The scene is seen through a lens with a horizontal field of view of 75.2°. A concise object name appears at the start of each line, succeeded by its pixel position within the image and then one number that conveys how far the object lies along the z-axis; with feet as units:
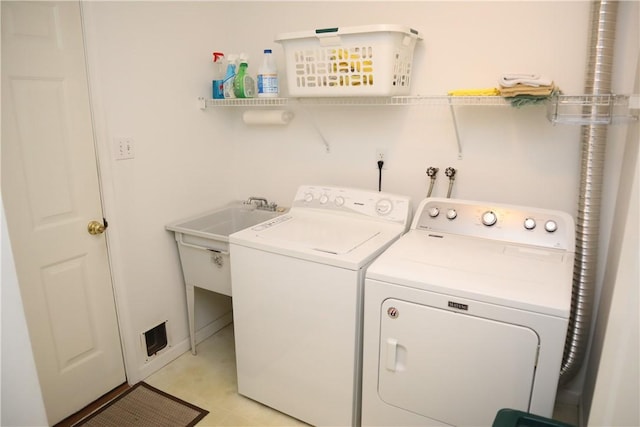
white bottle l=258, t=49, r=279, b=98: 7.54
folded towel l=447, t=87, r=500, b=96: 5.82
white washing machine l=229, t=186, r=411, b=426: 5.77
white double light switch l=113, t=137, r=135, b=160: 6.88
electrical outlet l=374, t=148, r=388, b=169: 7.73
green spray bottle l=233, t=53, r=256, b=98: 7.88
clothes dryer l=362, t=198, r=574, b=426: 4.66
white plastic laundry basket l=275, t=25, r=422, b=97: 6.10
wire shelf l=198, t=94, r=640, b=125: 5.32
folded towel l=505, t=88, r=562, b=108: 5.55
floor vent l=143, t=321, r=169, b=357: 7.94
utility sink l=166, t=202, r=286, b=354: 7.61
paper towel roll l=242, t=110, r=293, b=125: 8.14
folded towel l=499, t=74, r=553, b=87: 5.36
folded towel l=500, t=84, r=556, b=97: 5.41
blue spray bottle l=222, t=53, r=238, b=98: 8.00
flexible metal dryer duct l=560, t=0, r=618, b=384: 5.54
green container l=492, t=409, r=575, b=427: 4.16
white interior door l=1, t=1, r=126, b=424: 5.69
